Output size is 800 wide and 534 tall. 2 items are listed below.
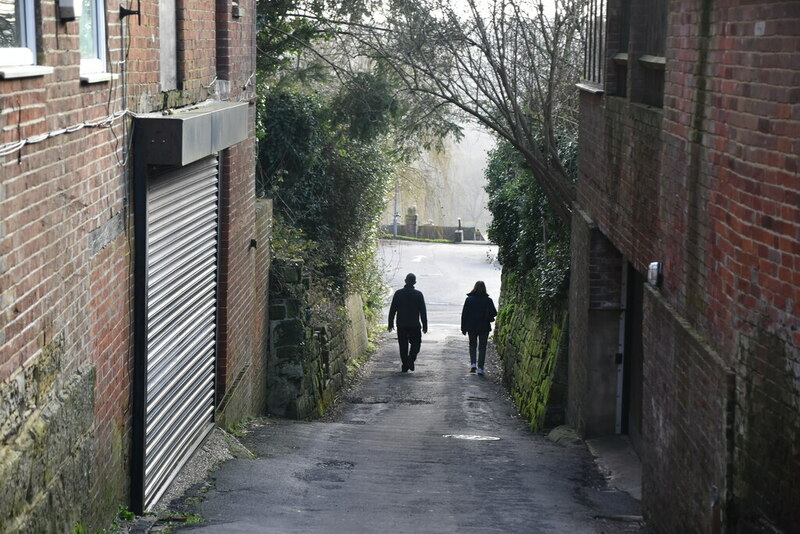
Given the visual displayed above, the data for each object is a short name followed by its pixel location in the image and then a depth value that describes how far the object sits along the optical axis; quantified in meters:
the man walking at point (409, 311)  17.98
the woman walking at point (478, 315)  17.91
